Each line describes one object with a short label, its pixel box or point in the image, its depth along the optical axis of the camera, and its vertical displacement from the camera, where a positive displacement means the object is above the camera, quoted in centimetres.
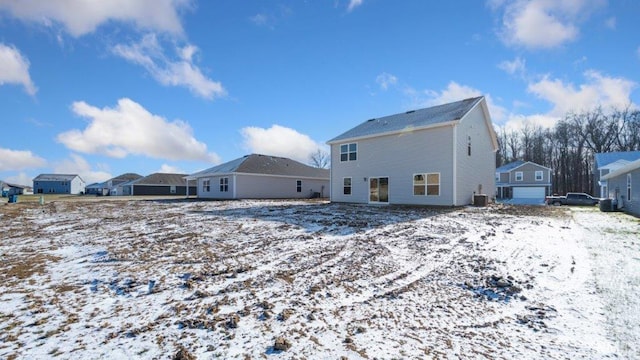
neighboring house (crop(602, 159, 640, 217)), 1430 +3
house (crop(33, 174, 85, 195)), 7144 +114
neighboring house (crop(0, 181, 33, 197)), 6430 +12
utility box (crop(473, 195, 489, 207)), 1716 -65
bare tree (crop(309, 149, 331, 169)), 6106 +524
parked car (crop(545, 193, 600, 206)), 2516 -98
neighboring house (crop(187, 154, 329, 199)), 2827 +87
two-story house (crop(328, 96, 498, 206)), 1656 +178
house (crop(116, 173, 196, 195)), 5050 +46
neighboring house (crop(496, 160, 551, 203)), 4147 +96
